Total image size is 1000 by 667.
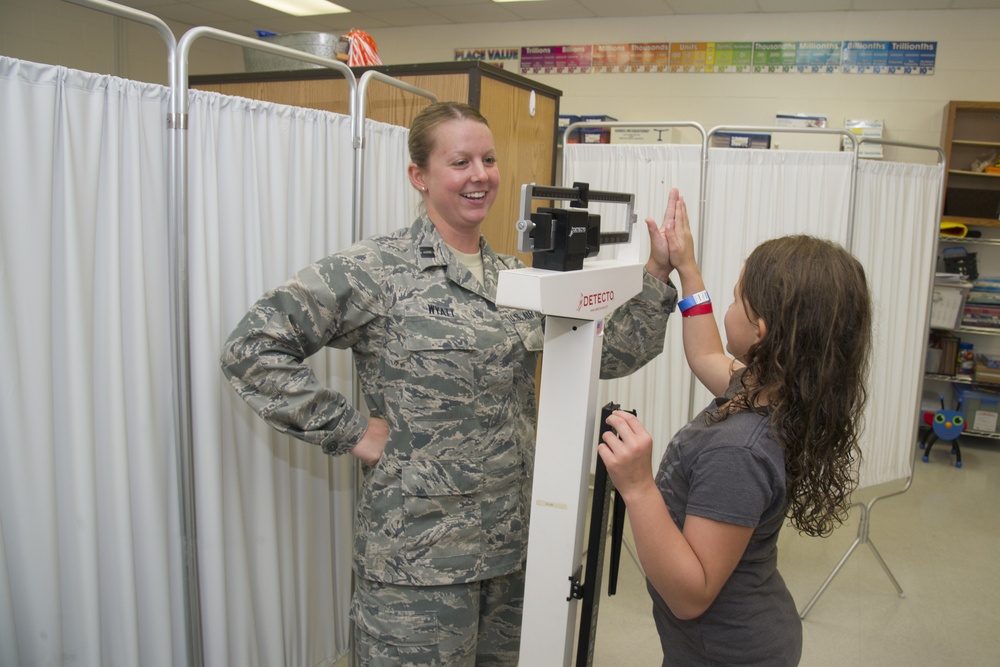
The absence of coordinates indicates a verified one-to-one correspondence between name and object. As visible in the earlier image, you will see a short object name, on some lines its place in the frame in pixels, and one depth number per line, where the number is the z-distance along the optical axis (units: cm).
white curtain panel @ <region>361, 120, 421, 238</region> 210
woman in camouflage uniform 150
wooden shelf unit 527
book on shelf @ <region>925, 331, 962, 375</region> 546
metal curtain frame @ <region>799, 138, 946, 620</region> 299
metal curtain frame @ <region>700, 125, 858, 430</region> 279
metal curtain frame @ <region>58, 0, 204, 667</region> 151
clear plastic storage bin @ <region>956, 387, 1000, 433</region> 535
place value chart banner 557
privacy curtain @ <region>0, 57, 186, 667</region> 132
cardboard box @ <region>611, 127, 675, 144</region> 502
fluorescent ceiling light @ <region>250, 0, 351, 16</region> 671
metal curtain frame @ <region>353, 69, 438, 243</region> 195
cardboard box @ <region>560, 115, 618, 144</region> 496
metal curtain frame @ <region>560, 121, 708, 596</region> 287
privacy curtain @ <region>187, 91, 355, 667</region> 165
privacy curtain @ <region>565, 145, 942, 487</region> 294
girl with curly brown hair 105
